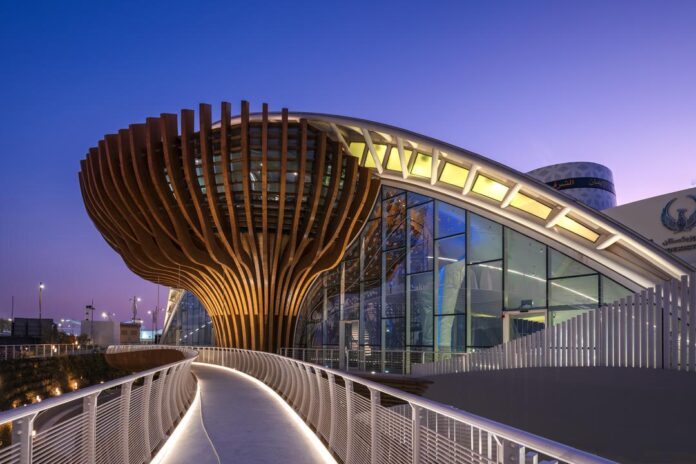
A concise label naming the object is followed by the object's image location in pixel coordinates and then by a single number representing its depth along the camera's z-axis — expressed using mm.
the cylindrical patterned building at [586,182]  77438
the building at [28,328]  64062
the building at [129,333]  72625
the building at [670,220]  36406
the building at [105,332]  66375
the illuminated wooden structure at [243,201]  29688
